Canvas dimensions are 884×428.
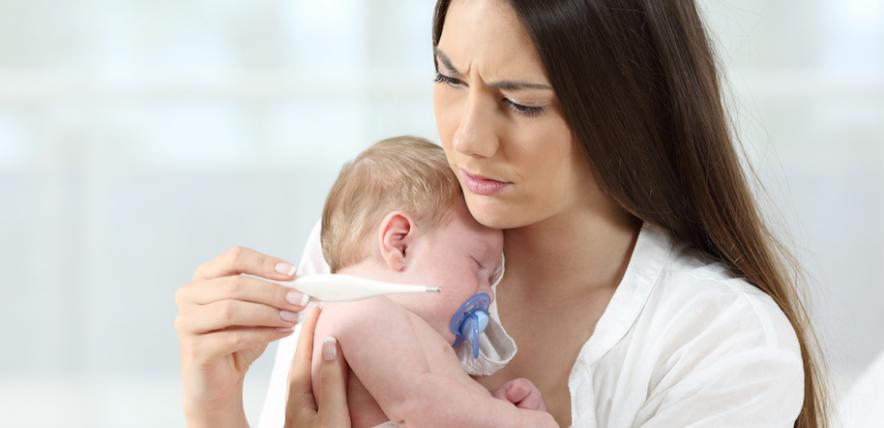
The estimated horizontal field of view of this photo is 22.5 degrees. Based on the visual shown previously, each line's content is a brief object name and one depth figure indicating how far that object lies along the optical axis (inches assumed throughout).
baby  61.3
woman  62.5
